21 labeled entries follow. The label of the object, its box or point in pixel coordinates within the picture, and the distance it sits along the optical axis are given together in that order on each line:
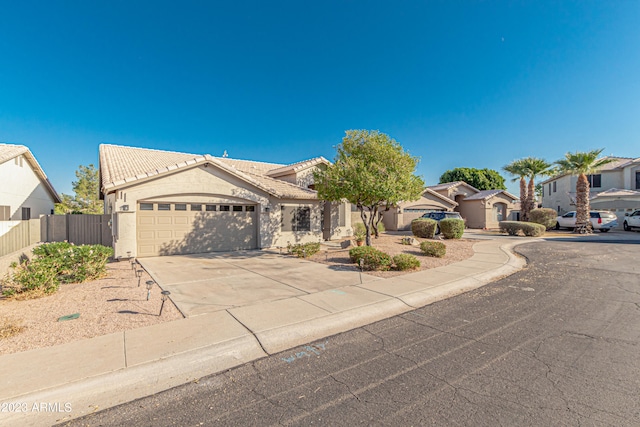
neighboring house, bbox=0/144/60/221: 16.95
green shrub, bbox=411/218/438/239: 19.07
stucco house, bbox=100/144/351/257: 12.37
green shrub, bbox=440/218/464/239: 18.86
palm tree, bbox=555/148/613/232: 23.88
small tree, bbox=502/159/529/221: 28.12
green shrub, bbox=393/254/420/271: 9.80
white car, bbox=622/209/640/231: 24.83
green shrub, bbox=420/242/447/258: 12.43
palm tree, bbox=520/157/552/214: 27.39
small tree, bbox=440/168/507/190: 51.88
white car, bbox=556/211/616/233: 24.80
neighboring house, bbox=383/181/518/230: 26.75
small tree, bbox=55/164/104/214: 34.42
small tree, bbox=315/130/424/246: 11.98
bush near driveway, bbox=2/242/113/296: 6.79
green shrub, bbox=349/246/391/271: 9.93
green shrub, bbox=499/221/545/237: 21.23
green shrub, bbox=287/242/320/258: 12.80
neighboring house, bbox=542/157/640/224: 28.89
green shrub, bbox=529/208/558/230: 25.96
